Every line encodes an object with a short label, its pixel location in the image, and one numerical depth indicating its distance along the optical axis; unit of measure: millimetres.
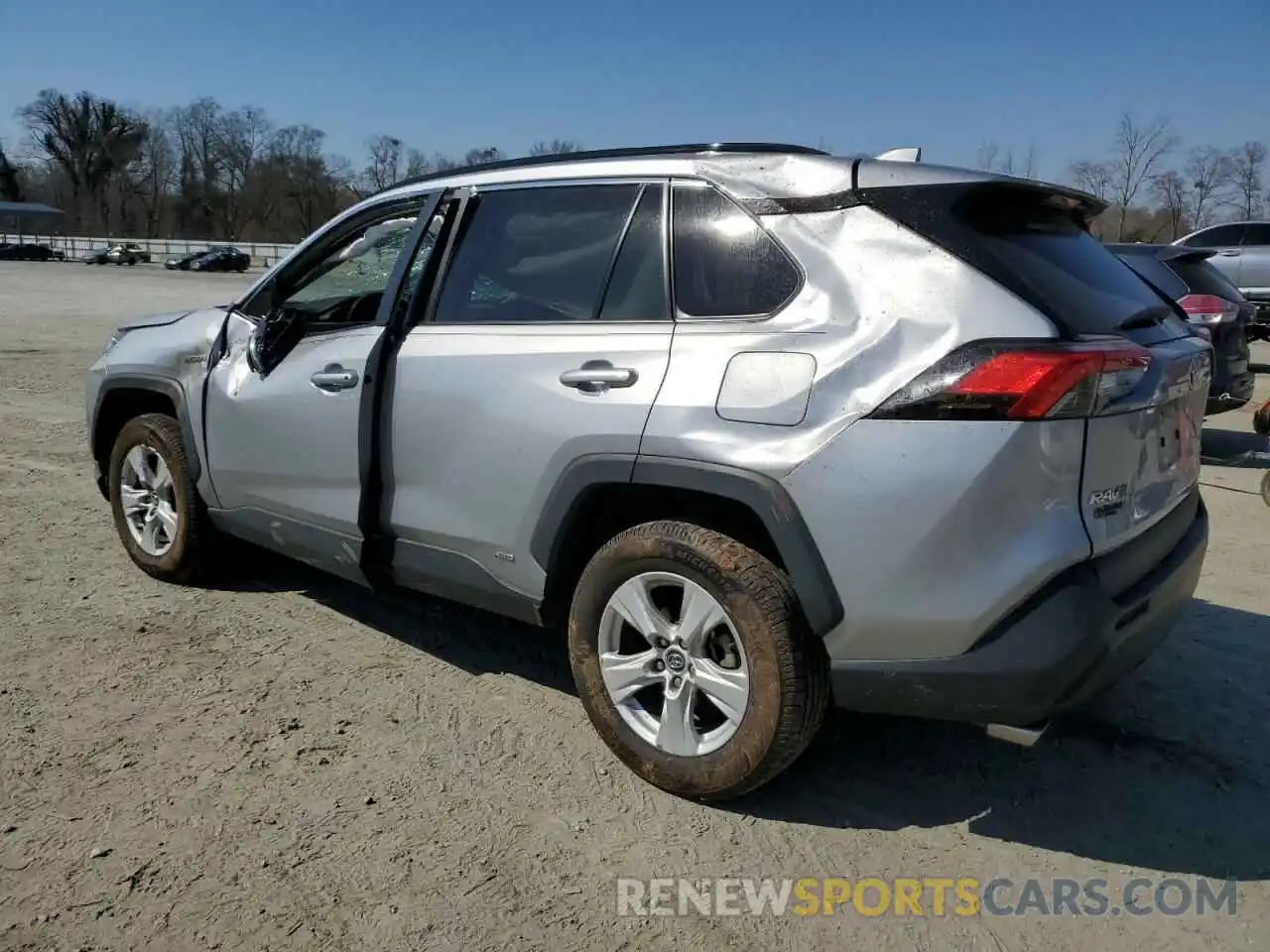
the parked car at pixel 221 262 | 56031
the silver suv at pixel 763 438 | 2553
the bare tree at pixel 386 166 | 86000
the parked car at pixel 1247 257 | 17281
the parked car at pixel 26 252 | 67438
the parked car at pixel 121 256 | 63750
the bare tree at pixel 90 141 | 100312
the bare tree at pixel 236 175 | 96438
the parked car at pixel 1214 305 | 8289
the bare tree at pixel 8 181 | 104750
